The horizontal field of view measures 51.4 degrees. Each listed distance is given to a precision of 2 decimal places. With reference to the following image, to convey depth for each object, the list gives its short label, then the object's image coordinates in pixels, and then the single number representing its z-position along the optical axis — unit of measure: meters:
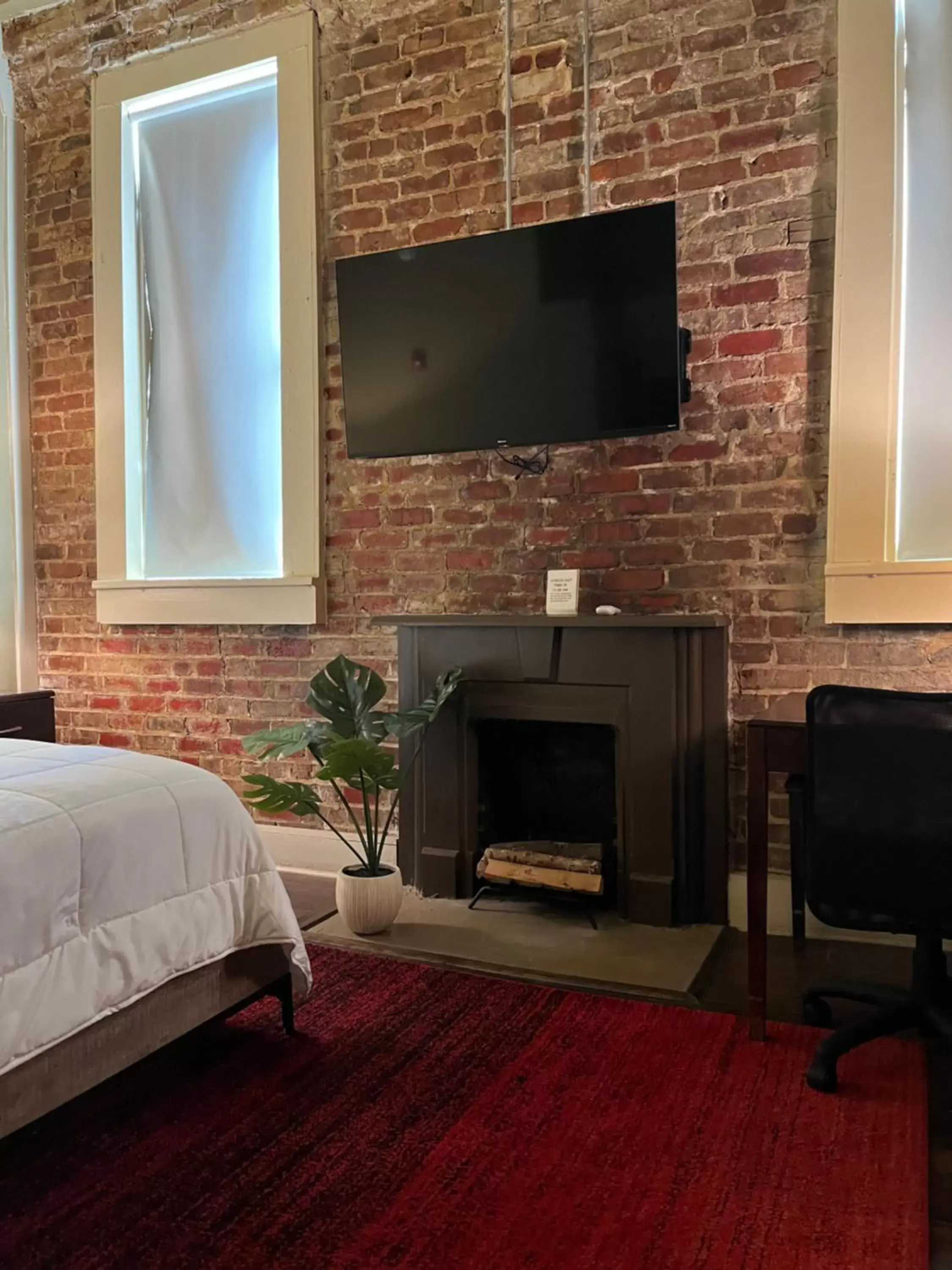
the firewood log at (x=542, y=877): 3.07
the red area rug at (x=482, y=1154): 1.55
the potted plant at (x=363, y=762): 2.88
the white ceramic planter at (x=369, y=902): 2.96
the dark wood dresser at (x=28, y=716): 3.83
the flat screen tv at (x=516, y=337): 2.92
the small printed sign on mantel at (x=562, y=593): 3.14
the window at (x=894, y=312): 2.80
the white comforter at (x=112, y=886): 1.66
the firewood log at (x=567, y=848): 3.16
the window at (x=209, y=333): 3.65
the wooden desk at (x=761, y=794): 2.22
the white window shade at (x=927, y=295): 2.79
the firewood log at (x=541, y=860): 3.11
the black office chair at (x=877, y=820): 1.96
